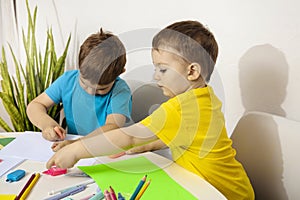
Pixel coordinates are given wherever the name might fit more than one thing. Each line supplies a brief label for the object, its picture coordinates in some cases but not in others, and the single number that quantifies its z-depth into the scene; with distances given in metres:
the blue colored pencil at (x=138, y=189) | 0.69
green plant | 1.82
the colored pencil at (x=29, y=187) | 0.79
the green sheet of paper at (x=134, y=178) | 0.81
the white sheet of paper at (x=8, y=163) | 0.94
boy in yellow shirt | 0.90
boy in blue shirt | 1.19
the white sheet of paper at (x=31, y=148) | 1.01
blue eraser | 0.88
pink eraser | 0.91
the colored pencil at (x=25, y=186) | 0.79
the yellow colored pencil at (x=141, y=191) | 0.70
